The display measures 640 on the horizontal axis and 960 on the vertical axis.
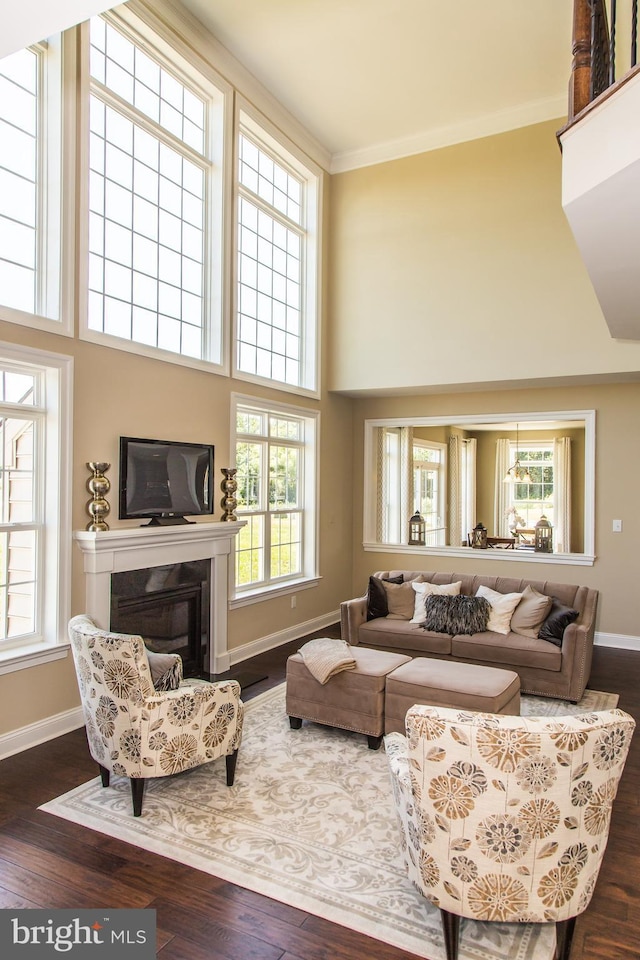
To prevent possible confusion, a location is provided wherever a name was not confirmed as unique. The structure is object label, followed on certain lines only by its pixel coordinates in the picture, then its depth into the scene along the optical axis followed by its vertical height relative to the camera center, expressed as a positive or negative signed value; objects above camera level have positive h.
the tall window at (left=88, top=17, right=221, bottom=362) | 4.48 +2.24
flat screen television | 4.50 +0.06
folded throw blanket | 3.86 -1.07
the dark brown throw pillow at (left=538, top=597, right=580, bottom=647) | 4.74 -1.01
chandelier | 9.14 +0.26
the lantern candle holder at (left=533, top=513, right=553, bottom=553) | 7.60 -0.57
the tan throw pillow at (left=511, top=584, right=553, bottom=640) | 4.92 -0.98
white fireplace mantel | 4.13 -0.50
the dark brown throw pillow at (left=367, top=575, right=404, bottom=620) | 5.54 -0.99
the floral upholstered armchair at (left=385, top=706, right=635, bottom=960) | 1.87 -0.99
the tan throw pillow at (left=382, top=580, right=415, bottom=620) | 5.54 -0.99
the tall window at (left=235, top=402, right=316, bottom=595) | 6.08 -0.07
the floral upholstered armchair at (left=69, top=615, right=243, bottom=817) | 2.90 -1.09
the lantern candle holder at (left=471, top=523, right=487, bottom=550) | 7.54 -0.56
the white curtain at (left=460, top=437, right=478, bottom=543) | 9.97 +0.20
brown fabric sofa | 4.56 -1.20
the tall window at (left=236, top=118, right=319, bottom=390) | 6.13 +2.40
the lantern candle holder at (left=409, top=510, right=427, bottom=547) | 8.04 -0.53
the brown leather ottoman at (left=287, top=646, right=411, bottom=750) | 3.77 -1.29
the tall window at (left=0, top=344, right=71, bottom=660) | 3.85 -0.13
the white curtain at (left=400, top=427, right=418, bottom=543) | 8.14 +0.12
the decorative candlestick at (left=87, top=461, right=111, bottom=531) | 4.15 -0.06
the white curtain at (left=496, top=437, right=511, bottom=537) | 9.73 +0.07
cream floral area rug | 2.29 -1.58
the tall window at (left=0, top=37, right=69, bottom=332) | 3.83 +1.91
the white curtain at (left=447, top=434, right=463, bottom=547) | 9.60 -0.02
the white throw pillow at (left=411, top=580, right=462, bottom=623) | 5.39 -0.89
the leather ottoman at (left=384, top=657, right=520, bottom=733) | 3.52 -1.15
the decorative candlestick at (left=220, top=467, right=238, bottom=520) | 5.47 -0.03
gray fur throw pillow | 5.07 -1.02
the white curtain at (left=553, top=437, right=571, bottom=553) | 8.98 -0.02
